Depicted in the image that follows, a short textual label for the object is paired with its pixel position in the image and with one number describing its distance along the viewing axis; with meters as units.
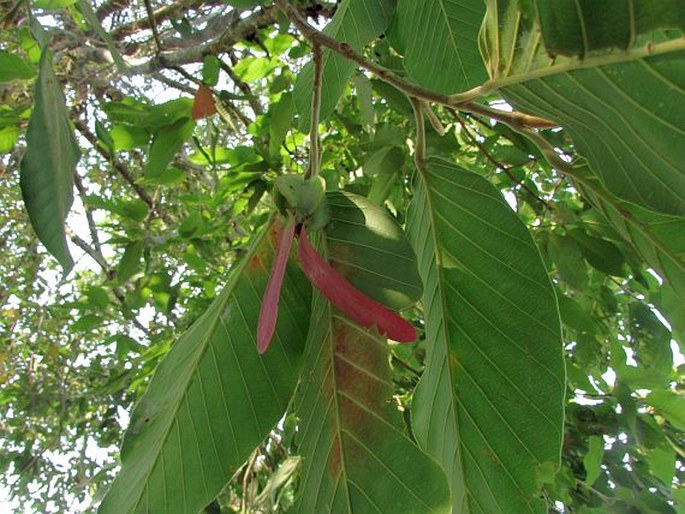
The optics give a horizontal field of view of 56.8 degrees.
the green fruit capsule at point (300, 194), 0.56
